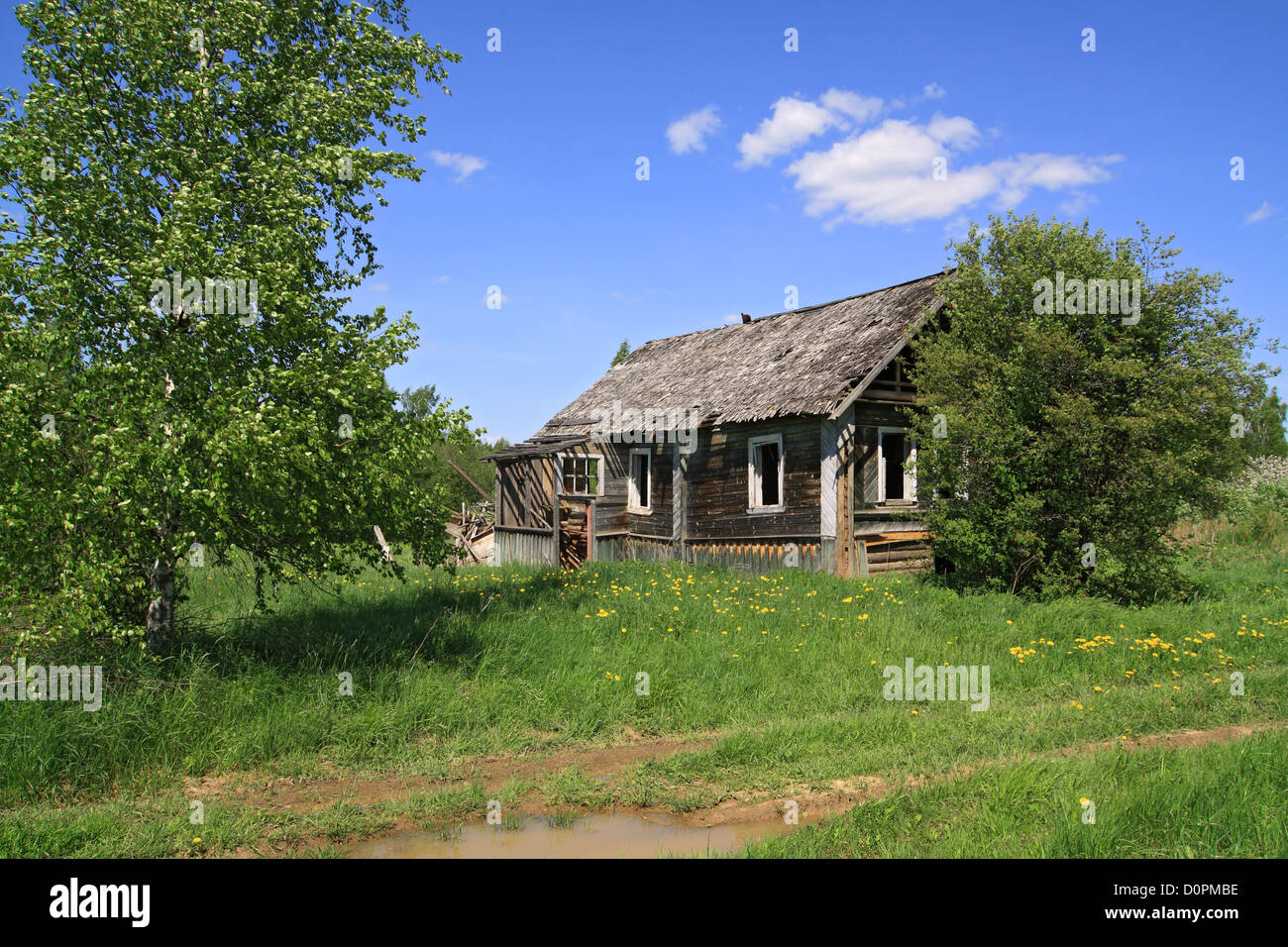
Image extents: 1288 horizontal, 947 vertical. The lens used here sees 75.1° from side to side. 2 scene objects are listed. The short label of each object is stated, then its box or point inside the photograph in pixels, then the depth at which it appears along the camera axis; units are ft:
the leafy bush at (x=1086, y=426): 40.52
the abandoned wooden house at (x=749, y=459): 51.93
